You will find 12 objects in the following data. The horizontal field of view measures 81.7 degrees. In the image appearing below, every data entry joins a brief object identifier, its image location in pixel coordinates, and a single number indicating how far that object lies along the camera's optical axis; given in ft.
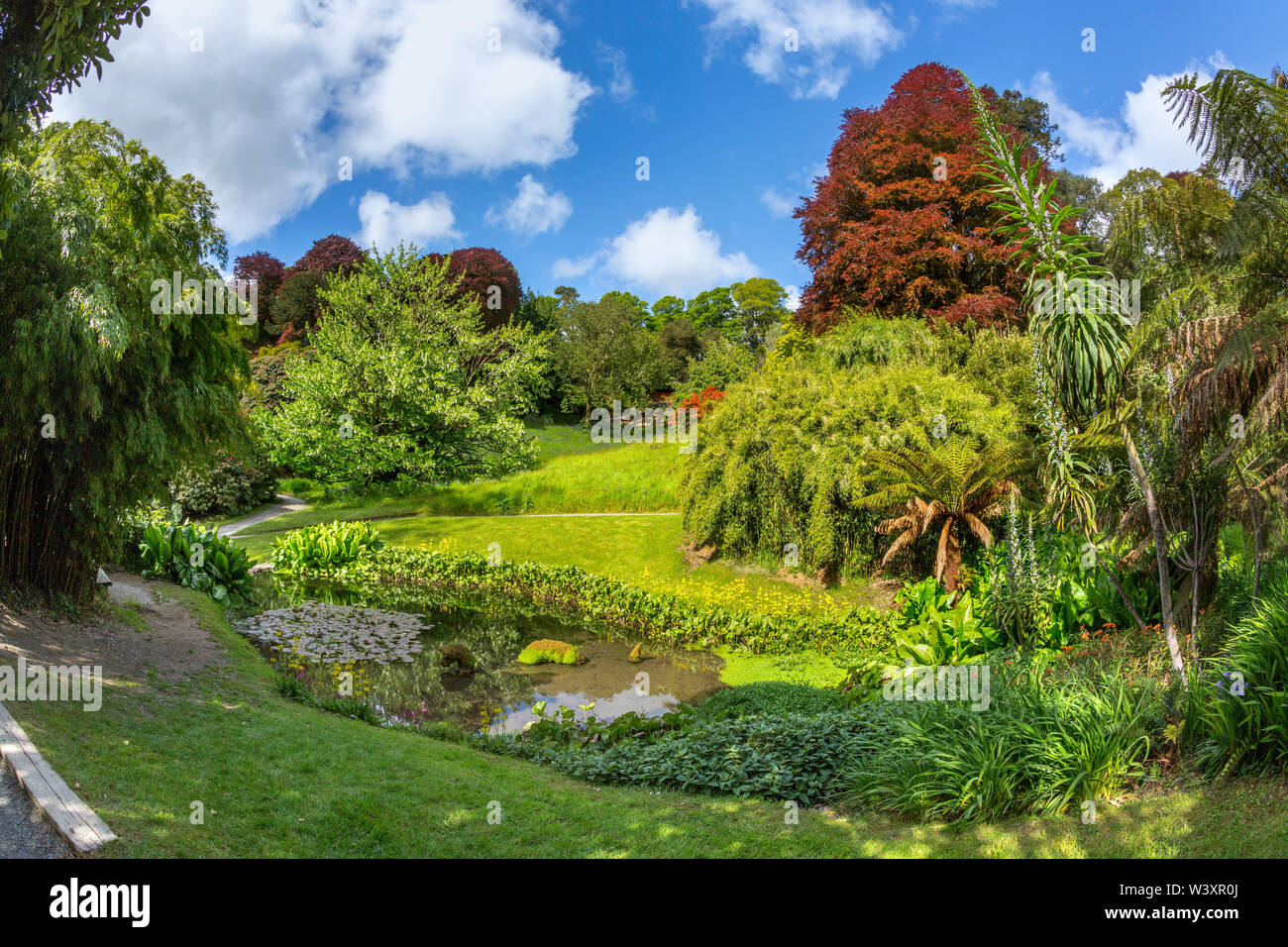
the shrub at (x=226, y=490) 70.54
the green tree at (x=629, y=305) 135.25
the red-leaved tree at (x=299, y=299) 127.24
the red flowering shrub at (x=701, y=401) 75.88
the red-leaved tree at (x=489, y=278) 133.28
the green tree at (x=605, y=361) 127.78
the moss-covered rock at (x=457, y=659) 34.51
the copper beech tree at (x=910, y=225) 49.62
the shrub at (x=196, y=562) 40.93
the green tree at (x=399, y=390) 65.67
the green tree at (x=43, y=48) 15.57
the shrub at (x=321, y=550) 53.36
